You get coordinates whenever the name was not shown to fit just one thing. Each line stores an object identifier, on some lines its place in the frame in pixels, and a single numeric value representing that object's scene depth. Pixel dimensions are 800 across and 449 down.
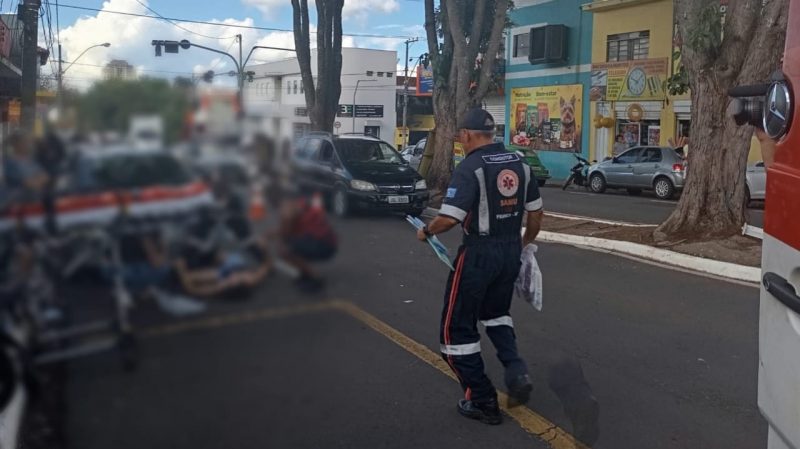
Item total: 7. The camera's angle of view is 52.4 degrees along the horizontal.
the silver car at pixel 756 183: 17.56
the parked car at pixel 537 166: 24.41
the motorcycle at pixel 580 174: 24.64
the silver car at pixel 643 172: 20.48
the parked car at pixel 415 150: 25.93
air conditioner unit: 28.81
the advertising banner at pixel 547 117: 29.00
